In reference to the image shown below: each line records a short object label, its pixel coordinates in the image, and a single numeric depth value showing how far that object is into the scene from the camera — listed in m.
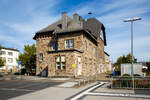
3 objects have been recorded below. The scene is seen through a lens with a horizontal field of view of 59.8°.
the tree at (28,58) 35.41
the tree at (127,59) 27.44
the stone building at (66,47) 22.55
